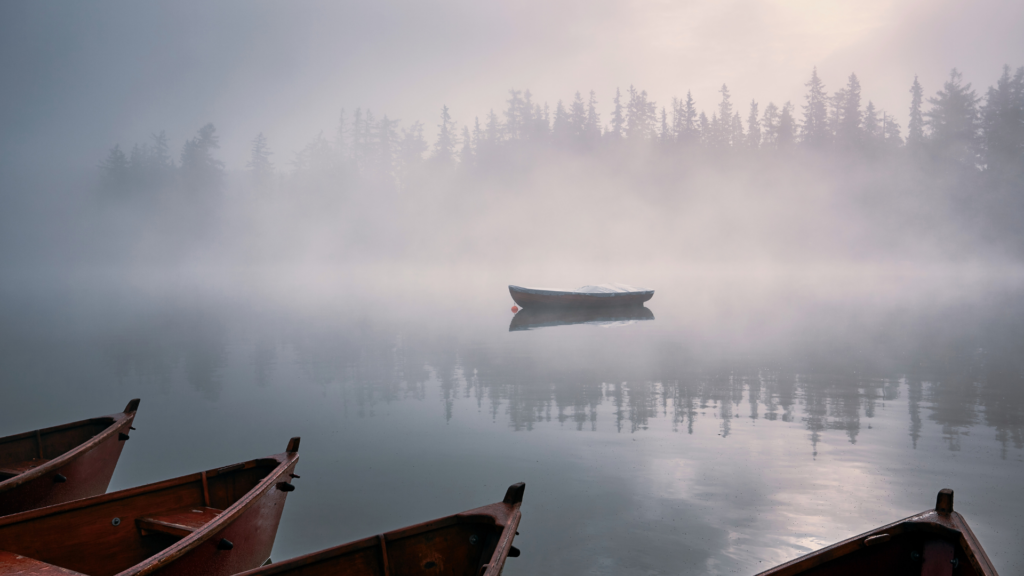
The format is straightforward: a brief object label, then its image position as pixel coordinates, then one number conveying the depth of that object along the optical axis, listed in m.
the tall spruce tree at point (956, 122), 77.25
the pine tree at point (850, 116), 87.62
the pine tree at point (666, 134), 99.88
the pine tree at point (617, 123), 100.00
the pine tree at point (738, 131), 96.44
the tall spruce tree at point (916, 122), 83.06
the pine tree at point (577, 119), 101.06
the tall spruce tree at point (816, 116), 90.44
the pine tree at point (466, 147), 104.25
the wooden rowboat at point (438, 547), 4.32
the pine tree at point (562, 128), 101.37
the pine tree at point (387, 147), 109.12
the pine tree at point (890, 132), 86.56
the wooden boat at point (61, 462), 5.99
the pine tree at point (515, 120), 101.94
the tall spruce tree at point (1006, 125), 72.19
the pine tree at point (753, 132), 96.88
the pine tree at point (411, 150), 108.69
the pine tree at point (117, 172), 117.06
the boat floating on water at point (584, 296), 31.66
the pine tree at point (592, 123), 101.44
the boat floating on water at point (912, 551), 3.93
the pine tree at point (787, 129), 93.44
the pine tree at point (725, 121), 96.56
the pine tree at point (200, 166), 115.12
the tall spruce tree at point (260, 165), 113.50
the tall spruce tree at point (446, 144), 105.56
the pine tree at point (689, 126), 98.38
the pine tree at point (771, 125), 95.19
